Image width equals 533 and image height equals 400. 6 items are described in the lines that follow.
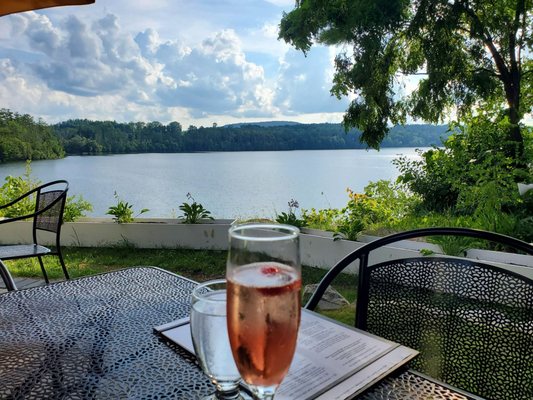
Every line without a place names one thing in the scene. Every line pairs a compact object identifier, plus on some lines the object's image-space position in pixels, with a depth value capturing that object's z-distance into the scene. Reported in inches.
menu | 24.8
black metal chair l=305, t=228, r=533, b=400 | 36.3
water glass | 21.4
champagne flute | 17.4
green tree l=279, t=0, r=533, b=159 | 227.1
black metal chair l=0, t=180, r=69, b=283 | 101.0
